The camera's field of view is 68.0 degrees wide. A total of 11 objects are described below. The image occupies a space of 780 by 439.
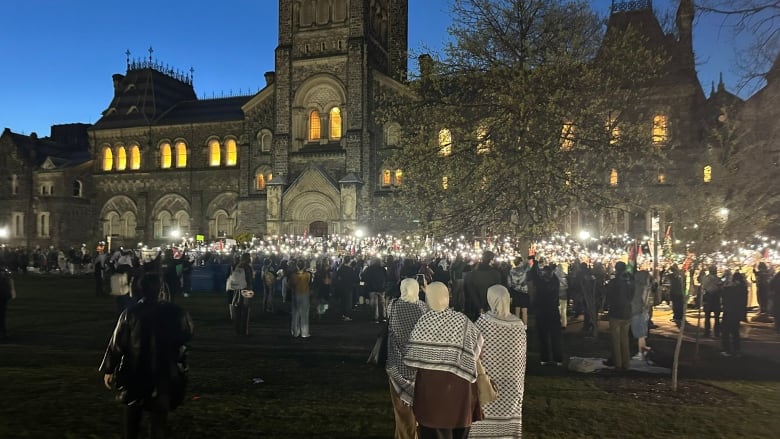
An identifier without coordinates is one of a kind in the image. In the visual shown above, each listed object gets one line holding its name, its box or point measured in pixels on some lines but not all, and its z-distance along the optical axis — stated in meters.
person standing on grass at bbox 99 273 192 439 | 4.82
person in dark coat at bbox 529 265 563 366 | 10.70
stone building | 36.41
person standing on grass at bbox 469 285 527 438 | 5.40
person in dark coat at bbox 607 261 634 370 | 10.11
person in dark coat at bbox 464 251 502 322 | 11.66
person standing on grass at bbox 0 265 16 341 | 12.65
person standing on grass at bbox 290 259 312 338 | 13.20
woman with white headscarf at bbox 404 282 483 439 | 4.60
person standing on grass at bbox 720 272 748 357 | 11.88
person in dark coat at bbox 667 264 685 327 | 16.47
